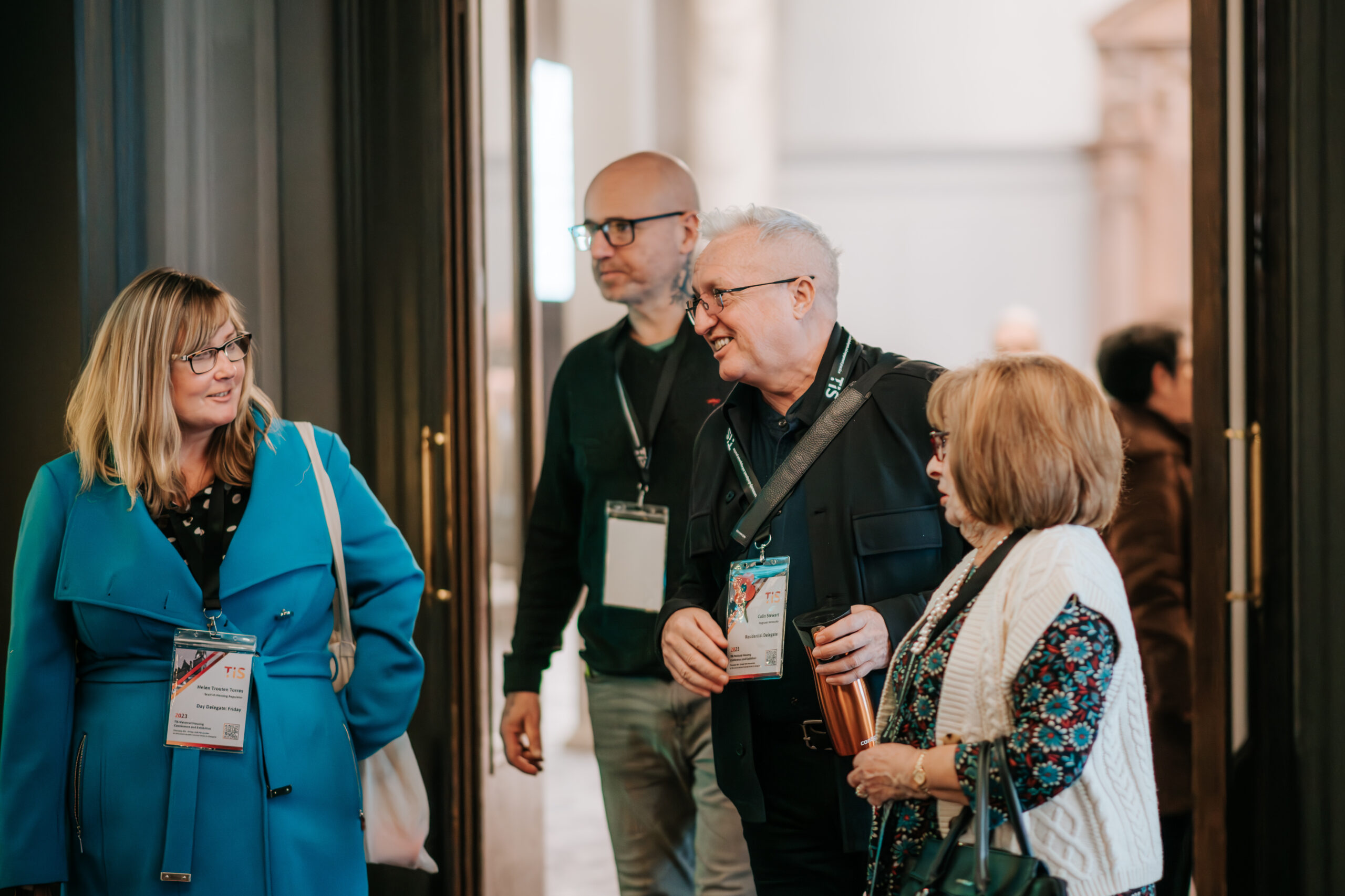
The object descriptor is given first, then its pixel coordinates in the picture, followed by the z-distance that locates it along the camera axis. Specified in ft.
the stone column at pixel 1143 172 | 27.63
